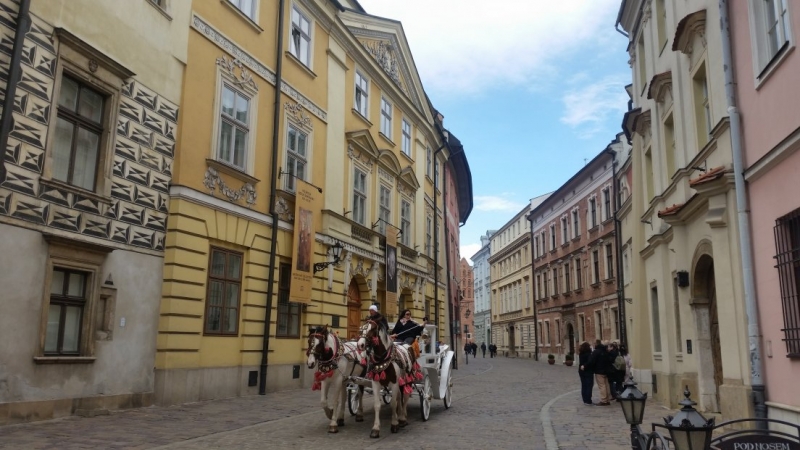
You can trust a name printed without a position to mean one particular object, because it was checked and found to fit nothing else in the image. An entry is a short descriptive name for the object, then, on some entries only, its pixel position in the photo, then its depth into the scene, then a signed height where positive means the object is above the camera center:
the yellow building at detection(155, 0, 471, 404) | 14.49 +4.24
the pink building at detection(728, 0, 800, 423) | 8.99 +2.58
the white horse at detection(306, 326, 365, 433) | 10.78 -0.37
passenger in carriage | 13.20 +0.26
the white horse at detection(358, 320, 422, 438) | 10.66 -0.37
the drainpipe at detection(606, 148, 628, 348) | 35.32 +3.65
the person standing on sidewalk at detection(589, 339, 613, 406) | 16.83 -0.56
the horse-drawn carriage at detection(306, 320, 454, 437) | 10.75 -0.42
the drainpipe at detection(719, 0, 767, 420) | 10.09 +1.88
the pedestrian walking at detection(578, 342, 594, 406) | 17.11 -0.90
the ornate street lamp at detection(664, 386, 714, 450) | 4.39 -0.56
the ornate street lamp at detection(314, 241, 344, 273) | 19.53 +2.64
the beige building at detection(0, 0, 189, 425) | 10.44 +2.48
